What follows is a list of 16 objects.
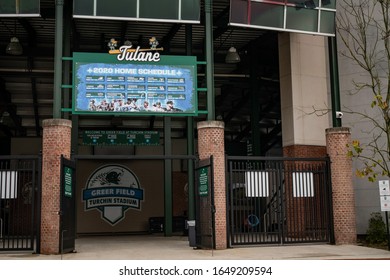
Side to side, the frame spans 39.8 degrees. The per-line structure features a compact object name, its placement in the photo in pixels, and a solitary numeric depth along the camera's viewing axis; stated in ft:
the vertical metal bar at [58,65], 62.23
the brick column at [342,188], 67.62
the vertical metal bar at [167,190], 79.87
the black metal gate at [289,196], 65.31
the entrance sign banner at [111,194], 98.78
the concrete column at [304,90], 77.97
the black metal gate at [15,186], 59.16
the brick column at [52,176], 58.34
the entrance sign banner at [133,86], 63.16
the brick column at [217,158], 62.18
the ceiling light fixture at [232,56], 80.94
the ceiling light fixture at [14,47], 76.84
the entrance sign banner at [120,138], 88.43
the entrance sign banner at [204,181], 61.67
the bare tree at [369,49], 74.79
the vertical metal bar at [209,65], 65.62
